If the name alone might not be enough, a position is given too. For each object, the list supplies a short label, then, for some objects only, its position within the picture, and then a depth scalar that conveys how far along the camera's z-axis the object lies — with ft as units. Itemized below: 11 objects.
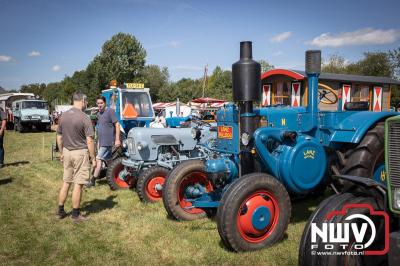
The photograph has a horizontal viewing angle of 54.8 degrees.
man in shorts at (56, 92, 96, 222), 16.76
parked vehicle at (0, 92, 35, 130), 86.26
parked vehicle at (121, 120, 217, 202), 19.90
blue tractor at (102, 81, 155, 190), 27.99
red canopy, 91.54
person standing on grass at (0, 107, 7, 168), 29.01
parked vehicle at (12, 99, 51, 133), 74.28
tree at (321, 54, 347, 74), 130.06
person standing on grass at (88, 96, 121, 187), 22.67
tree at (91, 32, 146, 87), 148.46
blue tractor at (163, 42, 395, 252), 12.57
